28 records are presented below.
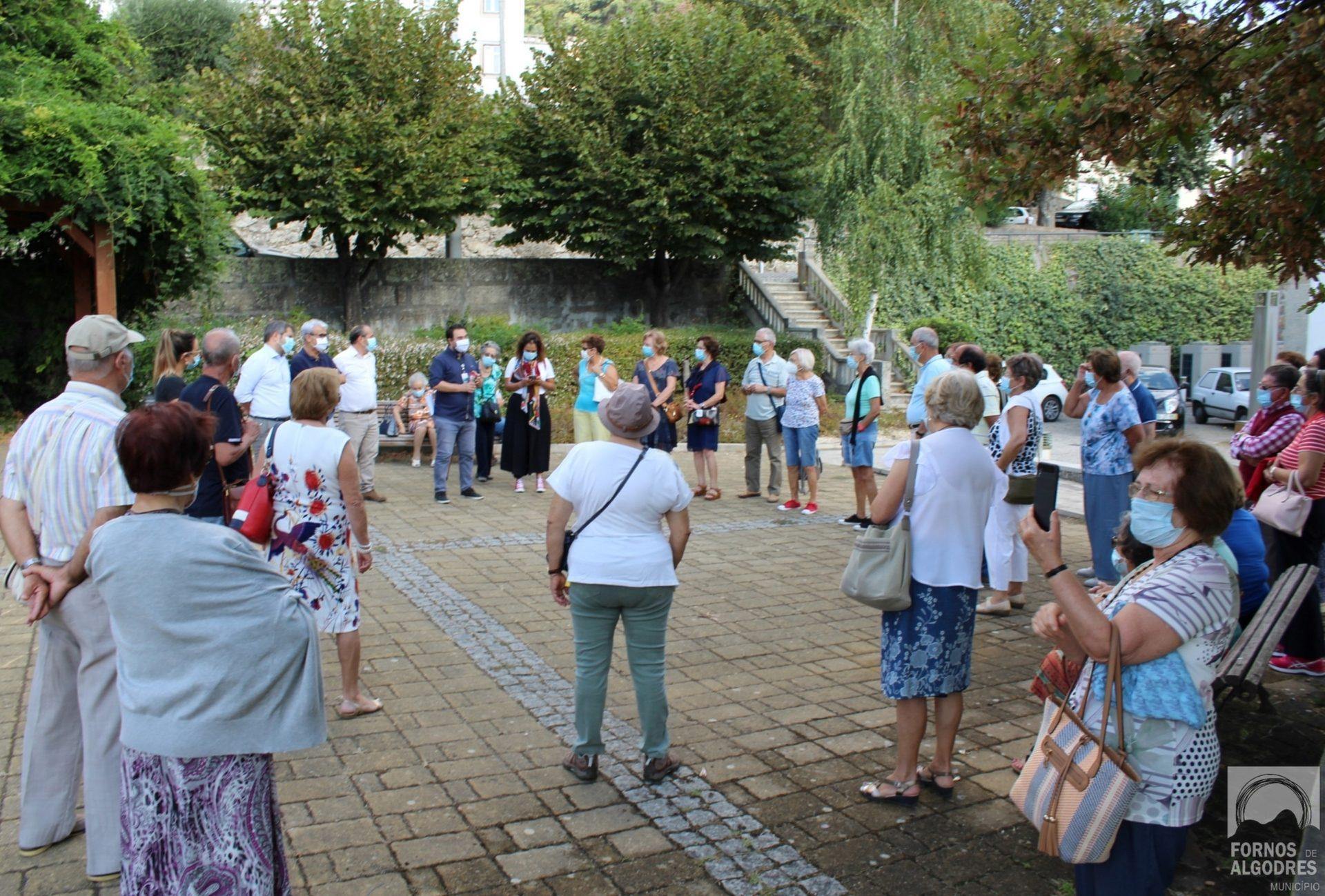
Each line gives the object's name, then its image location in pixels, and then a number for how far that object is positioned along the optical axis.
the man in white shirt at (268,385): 9.16
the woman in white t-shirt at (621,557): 4.50
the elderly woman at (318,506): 5.06
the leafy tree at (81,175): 12.12
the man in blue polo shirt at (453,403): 11.16
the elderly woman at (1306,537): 6.23
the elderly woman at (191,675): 2.84
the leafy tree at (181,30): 31.89
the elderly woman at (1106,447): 7.42
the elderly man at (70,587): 3.80
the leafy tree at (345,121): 19.11
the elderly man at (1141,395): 7.96
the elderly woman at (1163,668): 2.89
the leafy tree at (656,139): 21.17
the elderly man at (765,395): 11.31
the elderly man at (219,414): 5.90
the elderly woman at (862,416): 9.95
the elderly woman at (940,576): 4.38
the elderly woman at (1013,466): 7.36
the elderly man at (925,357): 8.36
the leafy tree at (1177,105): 5.07
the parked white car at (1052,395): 24.91
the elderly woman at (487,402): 11.99
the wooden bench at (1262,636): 4.90
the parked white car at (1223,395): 25.16
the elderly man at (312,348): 9.88
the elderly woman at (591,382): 11.34
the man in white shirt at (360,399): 10.71
